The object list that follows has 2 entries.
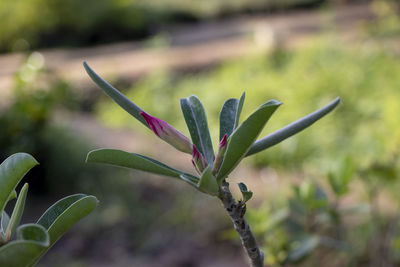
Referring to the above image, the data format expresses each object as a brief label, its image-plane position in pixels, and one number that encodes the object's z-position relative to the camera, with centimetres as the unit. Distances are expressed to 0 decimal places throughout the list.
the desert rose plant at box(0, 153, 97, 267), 50
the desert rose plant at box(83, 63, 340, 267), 54
